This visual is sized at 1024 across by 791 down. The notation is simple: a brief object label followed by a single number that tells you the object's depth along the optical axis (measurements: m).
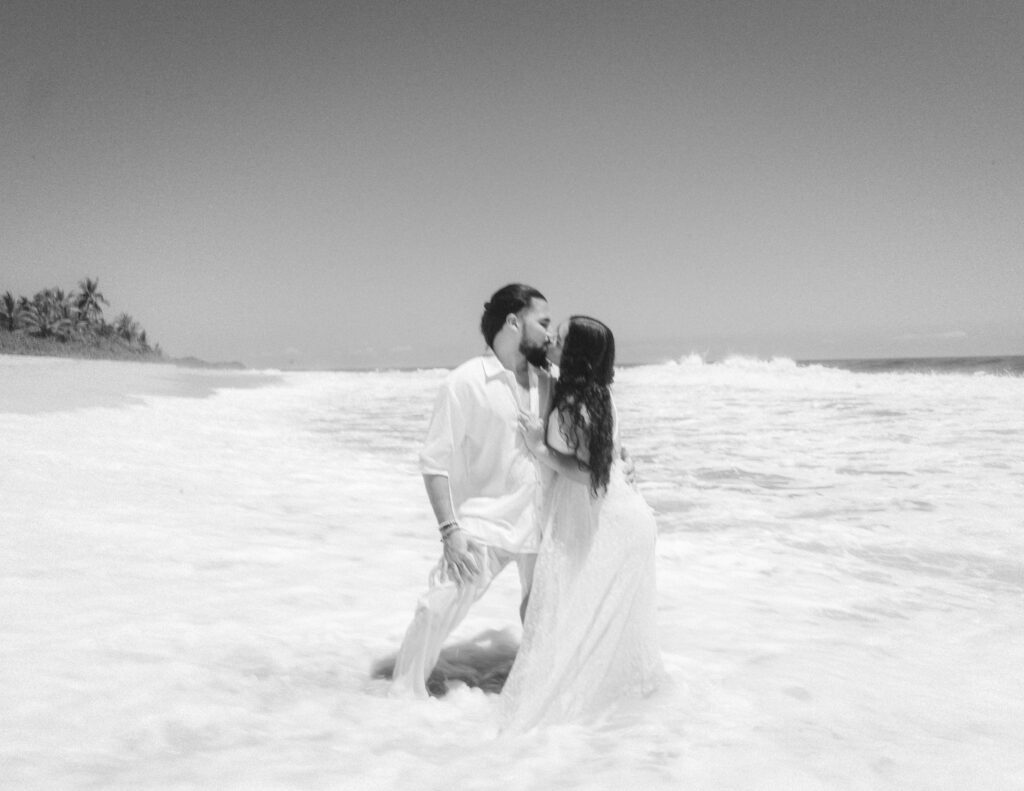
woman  2.72
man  2.92
